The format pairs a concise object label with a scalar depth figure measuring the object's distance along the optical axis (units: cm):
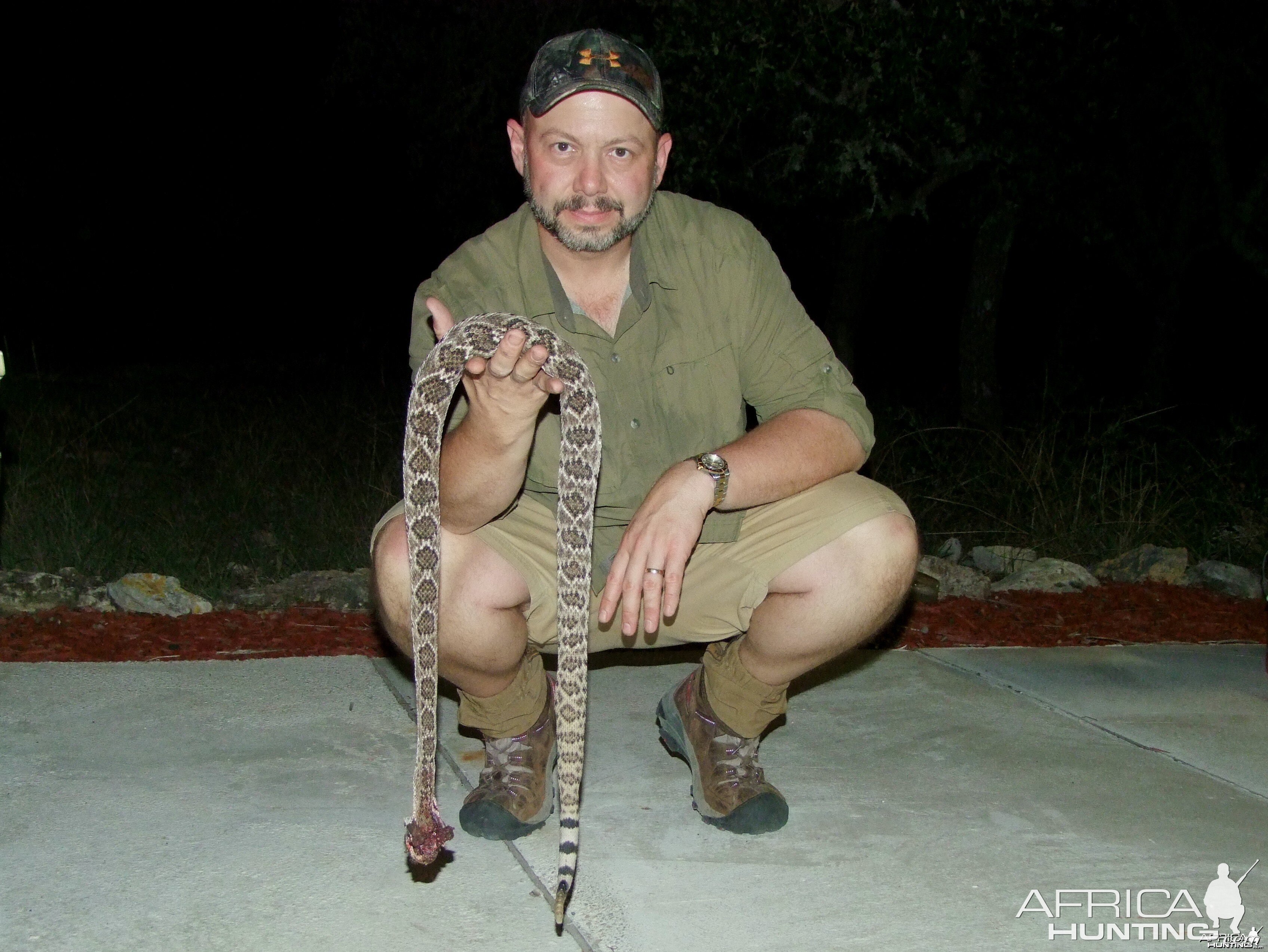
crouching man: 315
